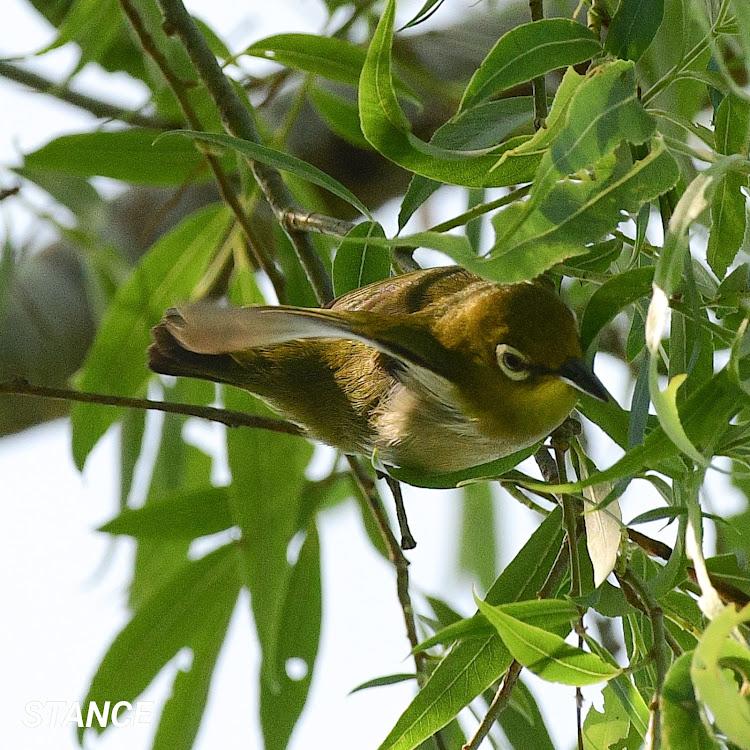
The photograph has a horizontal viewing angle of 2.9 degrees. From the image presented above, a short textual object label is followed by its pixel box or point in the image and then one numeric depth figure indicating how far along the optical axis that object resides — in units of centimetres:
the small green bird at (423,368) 295
